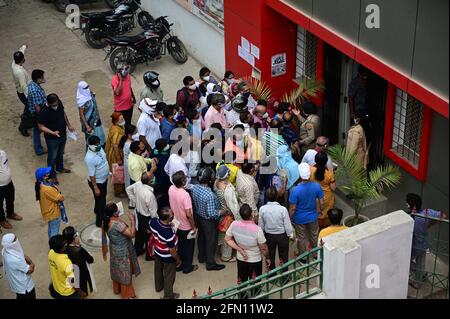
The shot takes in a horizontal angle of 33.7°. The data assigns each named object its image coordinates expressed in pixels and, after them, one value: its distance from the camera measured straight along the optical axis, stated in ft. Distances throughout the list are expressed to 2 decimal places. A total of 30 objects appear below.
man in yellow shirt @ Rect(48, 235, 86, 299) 28.40
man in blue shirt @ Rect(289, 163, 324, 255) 31.65
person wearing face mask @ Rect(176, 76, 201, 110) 40.45
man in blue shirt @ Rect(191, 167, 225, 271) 31.94
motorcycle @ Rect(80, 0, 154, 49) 54.95
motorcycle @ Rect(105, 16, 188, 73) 51.52
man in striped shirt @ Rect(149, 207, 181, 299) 29.65
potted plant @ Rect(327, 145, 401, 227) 32.58
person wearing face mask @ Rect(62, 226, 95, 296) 29.19
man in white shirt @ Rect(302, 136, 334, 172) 33.98
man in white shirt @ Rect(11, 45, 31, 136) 42.75
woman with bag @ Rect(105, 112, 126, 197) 37.63
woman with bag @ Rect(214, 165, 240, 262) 31.86
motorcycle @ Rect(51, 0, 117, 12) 62.49
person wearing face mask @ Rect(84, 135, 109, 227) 34.45
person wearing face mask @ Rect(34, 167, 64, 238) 32.63
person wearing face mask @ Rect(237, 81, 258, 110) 39.91
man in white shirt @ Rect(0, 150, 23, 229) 35.64
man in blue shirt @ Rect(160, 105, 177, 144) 37.24
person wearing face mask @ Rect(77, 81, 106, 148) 40.01
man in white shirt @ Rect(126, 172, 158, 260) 32.12
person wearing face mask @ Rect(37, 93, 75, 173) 39.11
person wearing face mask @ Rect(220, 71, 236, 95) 41.09
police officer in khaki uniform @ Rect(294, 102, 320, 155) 37.01
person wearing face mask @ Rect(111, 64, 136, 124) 41.68
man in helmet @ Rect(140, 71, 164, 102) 40.70
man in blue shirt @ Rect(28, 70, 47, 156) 40.37
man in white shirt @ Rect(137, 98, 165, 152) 37.29
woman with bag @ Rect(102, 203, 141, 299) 30.04
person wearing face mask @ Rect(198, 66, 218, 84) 41.88
